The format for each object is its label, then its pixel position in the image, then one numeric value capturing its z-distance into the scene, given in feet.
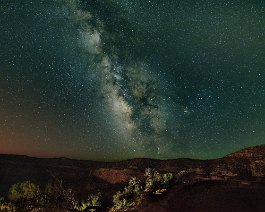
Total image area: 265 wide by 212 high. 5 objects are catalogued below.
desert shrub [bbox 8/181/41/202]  49.63
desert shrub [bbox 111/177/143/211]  43.36
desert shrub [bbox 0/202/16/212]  44.74
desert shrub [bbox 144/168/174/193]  46.84
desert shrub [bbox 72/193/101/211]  45.21
